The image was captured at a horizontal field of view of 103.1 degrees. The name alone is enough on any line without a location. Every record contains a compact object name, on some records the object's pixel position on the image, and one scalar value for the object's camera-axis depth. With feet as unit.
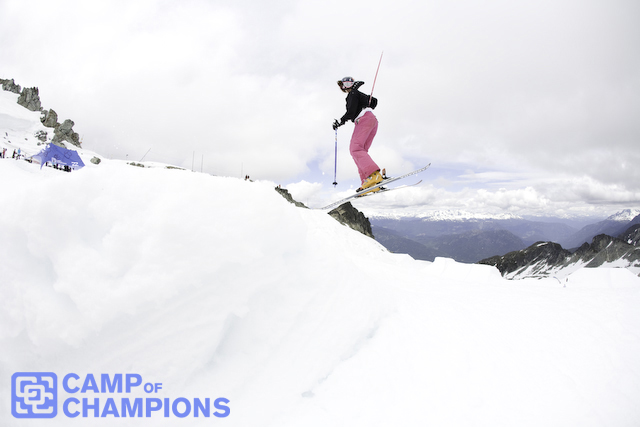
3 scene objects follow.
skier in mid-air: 28.40
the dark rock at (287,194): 113.01
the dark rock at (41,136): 231.50
